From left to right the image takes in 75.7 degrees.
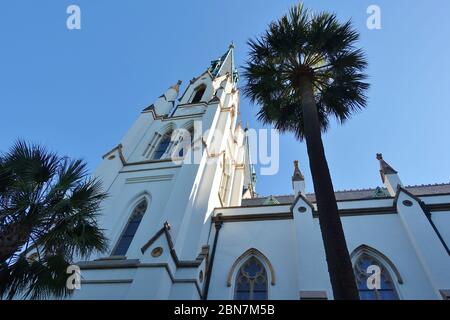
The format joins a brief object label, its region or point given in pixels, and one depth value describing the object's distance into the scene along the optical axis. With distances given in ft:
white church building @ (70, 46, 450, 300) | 31.68
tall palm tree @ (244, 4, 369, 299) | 28.35
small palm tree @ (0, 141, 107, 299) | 18.07
